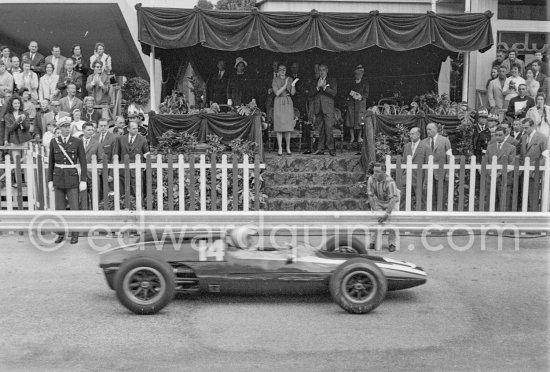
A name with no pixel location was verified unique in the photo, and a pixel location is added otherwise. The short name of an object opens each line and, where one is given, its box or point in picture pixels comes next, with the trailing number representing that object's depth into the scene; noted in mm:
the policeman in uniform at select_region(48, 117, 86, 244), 11148
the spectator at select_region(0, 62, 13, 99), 15028
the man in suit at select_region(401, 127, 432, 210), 12141
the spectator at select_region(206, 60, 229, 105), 17156
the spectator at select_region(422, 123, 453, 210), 12250
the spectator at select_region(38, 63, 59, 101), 15344
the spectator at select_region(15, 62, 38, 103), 15359
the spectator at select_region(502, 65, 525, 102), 15234
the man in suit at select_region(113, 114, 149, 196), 12297
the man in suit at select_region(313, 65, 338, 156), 15008
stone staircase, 13125
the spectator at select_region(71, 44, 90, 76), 15945
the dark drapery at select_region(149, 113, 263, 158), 13914
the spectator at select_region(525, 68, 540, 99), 15047
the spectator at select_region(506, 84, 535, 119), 14367
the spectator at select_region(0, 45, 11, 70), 15712
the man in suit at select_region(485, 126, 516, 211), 11956
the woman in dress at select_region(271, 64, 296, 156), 15023
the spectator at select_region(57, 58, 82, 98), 15344
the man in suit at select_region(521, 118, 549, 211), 11961
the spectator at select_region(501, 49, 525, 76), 15738
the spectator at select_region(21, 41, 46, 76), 16281
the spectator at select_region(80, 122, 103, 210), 12172
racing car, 7262
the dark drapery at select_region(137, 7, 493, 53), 14422
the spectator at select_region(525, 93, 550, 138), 13242
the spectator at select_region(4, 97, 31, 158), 14023
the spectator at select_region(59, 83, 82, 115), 14438
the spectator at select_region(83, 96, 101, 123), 14297
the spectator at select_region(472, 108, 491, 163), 13133
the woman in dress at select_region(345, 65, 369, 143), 16344
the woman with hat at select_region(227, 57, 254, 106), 16734
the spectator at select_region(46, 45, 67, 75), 15906
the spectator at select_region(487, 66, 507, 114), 15477
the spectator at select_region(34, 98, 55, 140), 13914
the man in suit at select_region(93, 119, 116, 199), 12328
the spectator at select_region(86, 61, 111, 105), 15430
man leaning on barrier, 10195
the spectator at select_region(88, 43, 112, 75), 15703
